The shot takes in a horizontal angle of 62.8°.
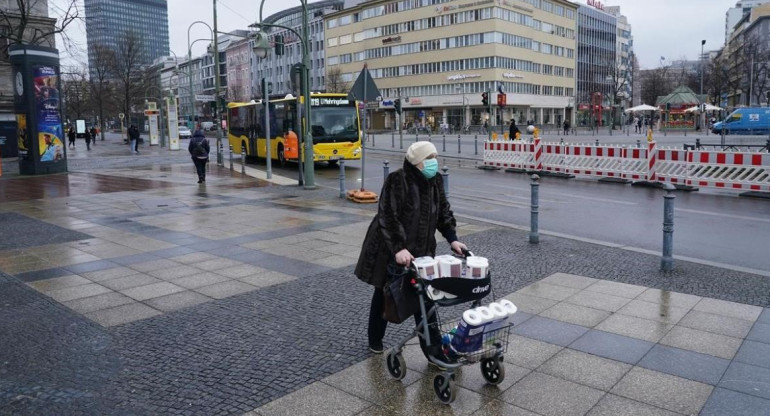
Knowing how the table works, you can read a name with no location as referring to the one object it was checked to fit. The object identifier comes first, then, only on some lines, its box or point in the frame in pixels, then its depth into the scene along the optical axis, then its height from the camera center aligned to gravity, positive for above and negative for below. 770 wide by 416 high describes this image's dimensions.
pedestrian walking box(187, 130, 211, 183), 19.23 -0.46
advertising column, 22.31 +1.16
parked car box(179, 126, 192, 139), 74.07 +0.24
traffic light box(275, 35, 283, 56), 22.77 +3.21
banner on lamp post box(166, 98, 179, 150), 43.44 +0.85
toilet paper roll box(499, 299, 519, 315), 3.93 -1.11
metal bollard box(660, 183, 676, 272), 7.45 -1.26
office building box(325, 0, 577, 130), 85.44 +11.07
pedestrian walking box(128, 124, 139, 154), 39.41 +0.00
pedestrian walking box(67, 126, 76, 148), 49.22 +0.18
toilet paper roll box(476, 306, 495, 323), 3.89 -1.14
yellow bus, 24.91 +0.23
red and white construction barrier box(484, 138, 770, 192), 15.88 -1.07
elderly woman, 4.29 -0.61
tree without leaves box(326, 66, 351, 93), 94.12 +7.92
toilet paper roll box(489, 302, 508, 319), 3.92 -1.13
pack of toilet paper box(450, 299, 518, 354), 3.91 -1.23
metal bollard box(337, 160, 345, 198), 15.20 -1.18
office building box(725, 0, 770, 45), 162.54 +29.63
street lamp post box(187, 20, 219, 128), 44.66 +6.66
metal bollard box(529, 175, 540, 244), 9.41 -1.29
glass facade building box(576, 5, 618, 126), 114.25 +13.79
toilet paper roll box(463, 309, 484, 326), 3.87 -1.15
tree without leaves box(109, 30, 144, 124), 53.72 +6.51
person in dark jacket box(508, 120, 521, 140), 28.64 -0.07
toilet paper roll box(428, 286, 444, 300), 4.06 -1.04
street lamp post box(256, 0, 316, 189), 17.47 +0.77
